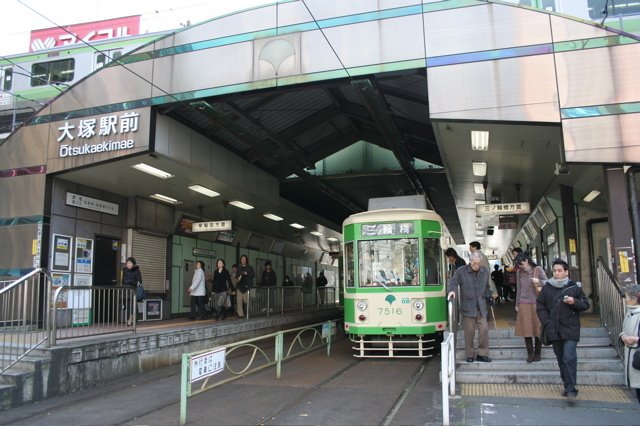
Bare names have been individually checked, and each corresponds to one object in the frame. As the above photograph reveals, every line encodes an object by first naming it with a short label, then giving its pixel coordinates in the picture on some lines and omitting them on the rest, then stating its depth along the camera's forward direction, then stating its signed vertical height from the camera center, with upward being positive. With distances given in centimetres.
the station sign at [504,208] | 1362 +178
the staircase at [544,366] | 722 -129
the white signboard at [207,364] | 613 -101
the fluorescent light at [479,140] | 1051 +284
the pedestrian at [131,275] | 1136 +16
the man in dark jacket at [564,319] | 620 -52
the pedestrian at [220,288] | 1403 -19
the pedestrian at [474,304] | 791 -40
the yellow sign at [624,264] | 891 +19
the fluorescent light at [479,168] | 1277 +272
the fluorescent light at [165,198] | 1488 +241
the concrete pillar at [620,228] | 892 +81
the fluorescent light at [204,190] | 1459 +258
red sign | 3356 +1652
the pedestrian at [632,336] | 526 -62
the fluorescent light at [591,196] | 1230 +192
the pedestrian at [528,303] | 773 -40
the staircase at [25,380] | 711 -135
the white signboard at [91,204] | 1266 +199
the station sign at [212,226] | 1570 +166
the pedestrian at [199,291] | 1399 -26
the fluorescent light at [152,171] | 1218 +266
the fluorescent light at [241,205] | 1718 +253
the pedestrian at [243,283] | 1451 -7
